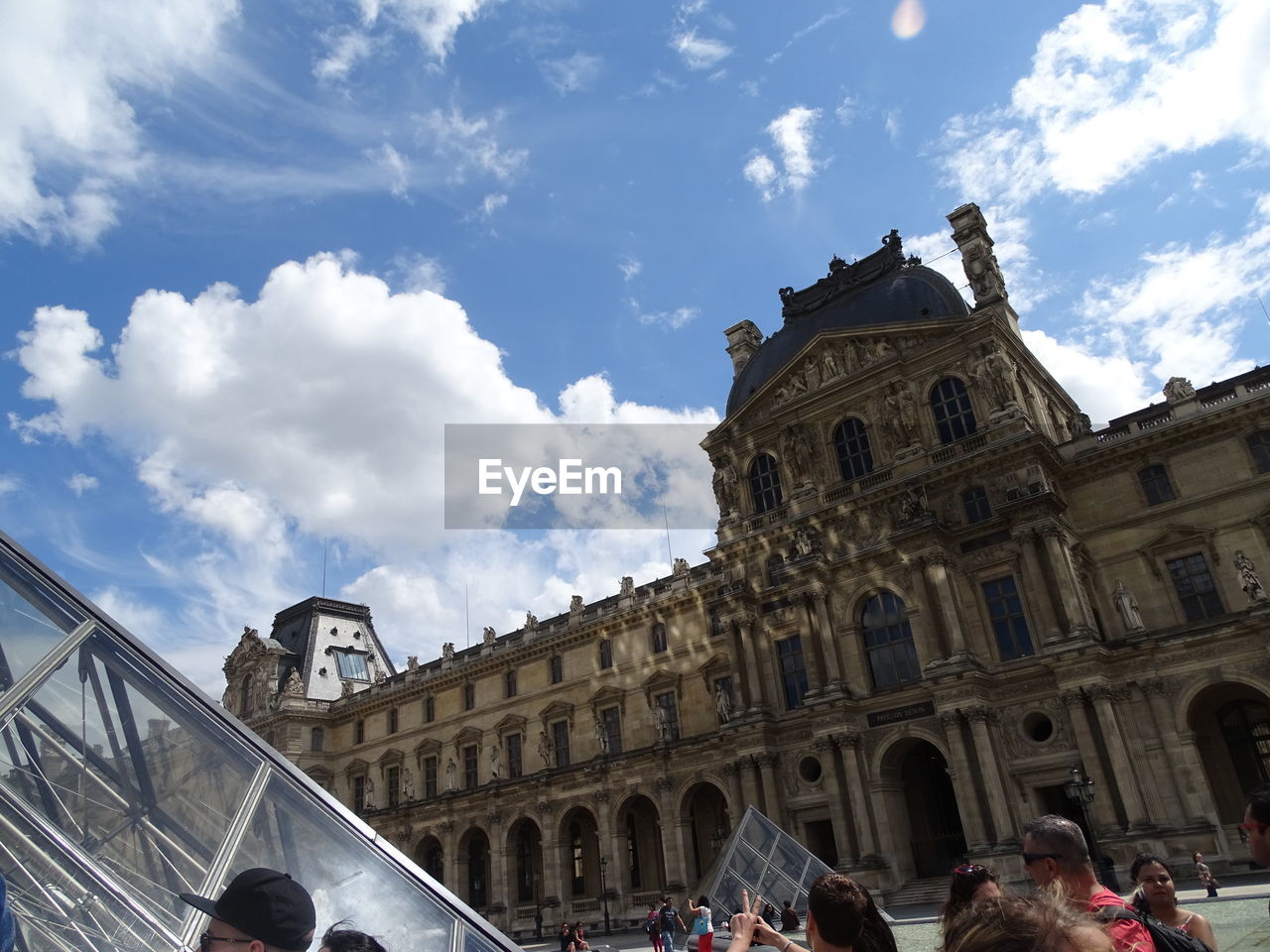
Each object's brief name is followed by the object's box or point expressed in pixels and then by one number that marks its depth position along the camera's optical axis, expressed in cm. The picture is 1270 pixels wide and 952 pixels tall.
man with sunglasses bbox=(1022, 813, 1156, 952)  491
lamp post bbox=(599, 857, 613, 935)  3782
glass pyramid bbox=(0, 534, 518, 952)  398
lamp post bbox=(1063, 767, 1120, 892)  2342
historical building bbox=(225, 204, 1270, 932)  2833
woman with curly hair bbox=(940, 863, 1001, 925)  446
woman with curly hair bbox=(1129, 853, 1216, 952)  566
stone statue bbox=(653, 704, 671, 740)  4009
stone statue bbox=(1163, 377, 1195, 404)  3166
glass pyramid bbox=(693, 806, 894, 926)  2500
